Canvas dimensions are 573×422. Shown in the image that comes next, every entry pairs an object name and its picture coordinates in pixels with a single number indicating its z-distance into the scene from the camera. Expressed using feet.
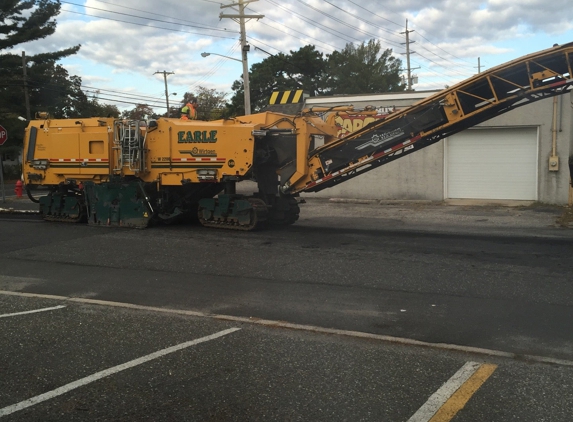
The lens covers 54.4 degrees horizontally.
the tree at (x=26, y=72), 133.90
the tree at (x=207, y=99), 218.18
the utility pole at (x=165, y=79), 213.87
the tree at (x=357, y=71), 187.42
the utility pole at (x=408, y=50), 193.36
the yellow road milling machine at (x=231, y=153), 35.50
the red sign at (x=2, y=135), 66.02
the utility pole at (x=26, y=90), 141.69
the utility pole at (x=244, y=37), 88.03
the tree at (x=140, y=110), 221.66
